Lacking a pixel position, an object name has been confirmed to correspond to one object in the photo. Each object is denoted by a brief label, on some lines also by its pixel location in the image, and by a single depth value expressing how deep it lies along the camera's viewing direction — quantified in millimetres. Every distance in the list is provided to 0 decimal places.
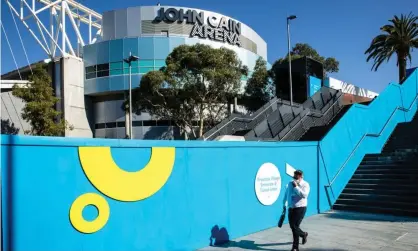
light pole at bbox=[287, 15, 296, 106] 26598
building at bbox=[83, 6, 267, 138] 35219
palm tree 29266
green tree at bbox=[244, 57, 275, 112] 33875
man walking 6660
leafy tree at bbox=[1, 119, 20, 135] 30664
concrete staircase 9820
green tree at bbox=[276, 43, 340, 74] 51938
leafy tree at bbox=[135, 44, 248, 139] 27047
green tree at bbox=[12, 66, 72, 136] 24562
